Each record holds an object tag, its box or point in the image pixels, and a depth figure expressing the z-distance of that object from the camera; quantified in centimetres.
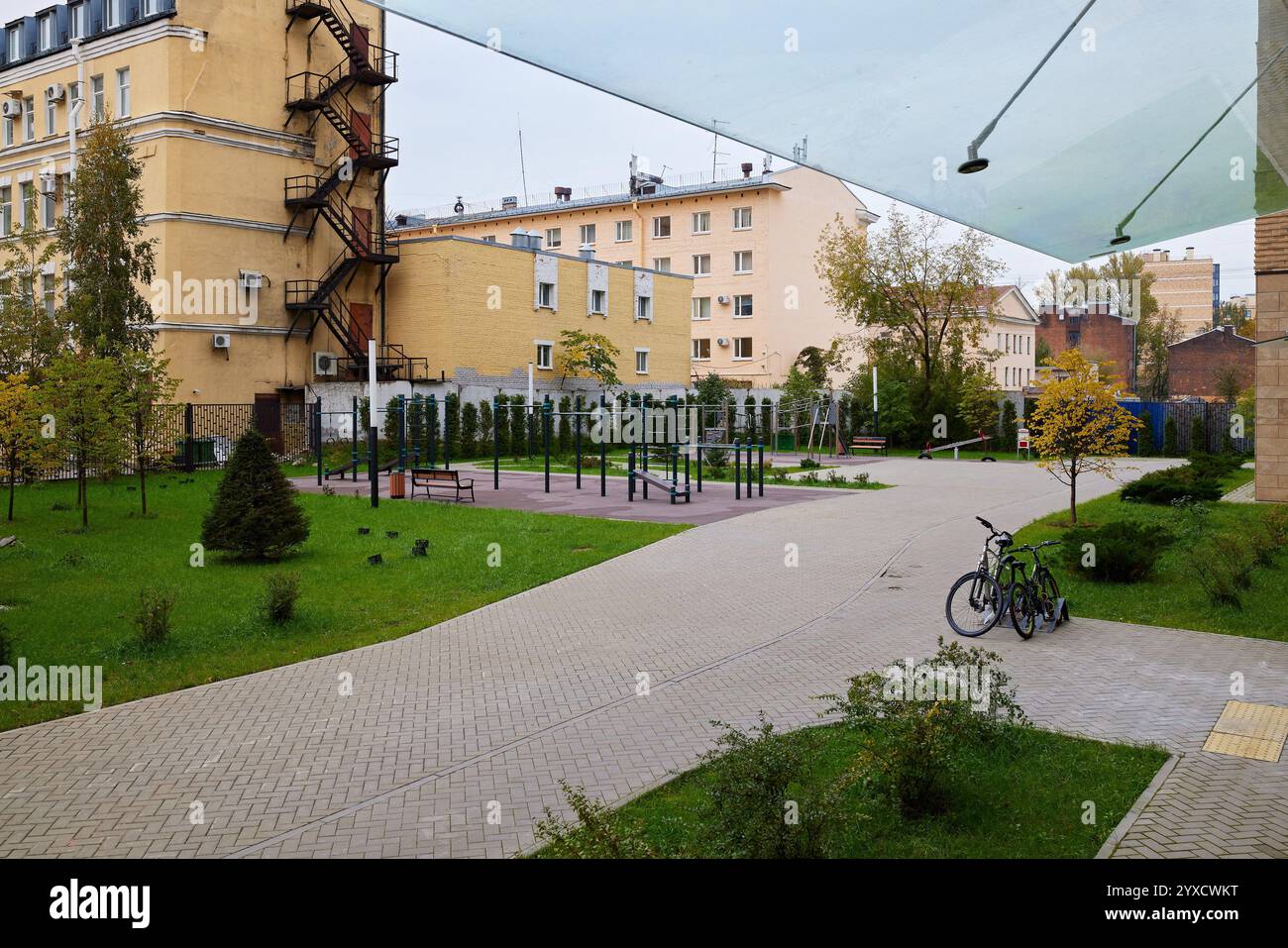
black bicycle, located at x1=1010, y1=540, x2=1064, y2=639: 1068
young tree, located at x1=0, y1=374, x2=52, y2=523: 1748
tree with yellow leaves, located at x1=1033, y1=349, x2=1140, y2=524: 1797
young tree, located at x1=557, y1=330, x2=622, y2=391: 4569
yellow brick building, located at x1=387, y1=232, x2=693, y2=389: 4094
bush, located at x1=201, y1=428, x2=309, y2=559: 1492
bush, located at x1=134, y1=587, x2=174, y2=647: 983
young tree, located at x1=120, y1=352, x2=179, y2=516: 1927
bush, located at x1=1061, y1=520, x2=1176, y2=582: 1331
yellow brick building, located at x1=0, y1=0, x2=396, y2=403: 3481
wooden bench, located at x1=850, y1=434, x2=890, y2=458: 4256
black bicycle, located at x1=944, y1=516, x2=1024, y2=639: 1078
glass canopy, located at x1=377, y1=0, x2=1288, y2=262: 418
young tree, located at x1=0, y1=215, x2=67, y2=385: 2288
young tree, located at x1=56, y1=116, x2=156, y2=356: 2770
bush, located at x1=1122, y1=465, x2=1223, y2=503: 2175
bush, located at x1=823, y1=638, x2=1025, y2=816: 605
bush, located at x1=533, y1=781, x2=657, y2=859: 475
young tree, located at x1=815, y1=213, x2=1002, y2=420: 4681
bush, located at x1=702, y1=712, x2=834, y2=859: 493
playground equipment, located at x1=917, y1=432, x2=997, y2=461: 4022
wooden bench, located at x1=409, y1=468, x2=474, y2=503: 2348
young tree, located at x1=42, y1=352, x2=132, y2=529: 1780
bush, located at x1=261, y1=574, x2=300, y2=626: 1085
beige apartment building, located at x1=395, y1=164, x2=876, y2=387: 5716
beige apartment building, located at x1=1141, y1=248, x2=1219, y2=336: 9994
